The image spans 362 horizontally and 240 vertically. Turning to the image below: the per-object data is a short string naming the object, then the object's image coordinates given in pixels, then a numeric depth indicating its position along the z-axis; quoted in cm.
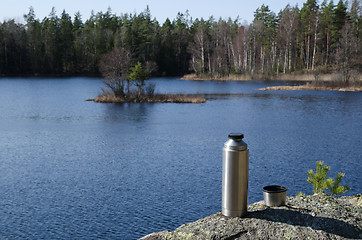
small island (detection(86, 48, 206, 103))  4543
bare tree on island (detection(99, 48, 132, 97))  4559
